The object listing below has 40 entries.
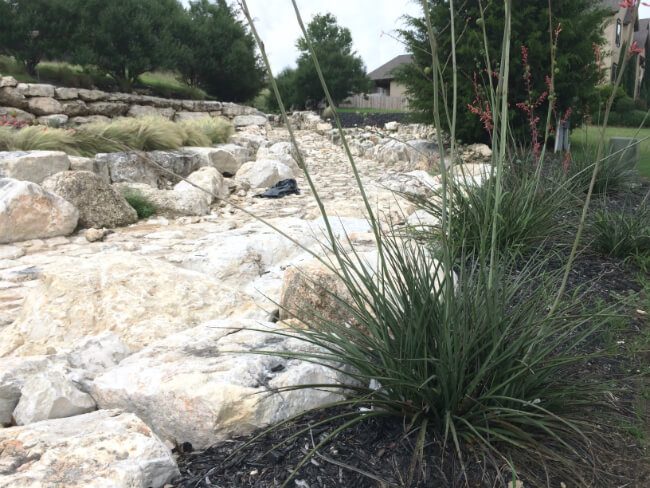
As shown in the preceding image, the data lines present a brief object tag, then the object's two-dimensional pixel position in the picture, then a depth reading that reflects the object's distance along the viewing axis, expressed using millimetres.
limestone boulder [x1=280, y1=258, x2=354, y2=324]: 2500
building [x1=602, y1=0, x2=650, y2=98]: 26342
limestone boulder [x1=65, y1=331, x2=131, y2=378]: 2402
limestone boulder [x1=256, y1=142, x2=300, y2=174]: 10420
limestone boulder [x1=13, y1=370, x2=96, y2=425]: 1939
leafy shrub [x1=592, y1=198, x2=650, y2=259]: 3557
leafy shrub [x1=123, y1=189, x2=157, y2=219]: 6375
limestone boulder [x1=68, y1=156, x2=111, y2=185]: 7090
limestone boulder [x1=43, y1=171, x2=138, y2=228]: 5793
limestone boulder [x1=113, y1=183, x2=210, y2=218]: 6492
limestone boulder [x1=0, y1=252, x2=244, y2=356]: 2885
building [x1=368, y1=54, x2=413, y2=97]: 39594
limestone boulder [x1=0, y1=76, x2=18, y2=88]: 11008
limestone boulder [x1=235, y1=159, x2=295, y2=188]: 8562
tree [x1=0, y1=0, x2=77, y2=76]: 15156
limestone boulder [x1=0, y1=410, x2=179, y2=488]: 1419
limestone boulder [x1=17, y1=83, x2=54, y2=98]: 11266
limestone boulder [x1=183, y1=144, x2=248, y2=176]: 9289
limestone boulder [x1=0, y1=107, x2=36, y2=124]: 10344
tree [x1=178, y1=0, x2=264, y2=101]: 20986
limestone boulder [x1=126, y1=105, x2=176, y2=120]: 13852
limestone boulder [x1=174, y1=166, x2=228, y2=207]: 6758
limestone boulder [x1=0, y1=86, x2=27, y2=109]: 10969
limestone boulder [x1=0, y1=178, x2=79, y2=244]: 5117
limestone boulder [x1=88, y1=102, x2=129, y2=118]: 12630
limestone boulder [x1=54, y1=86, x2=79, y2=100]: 11867
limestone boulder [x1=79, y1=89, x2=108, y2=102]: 12555
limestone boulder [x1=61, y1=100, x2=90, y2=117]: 11883
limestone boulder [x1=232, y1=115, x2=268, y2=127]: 18031
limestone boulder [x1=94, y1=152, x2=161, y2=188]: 7551
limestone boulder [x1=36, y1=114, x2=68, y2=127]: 10762
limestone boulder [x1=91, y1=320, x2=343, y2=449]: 1792
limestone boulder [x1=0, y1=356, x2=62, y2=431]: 2086
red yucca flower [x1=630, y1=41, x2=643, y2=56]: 2855
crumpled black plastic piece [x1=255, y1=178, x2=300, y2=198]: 7906
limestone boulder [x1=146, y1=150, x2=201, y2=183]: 8477
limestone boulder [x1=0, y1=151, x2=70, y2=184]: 6258
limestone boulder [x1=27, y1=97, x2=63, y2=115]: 11375
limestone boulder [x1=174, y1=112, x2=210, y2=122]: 15708
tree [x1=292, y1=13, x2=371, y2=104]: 25347
